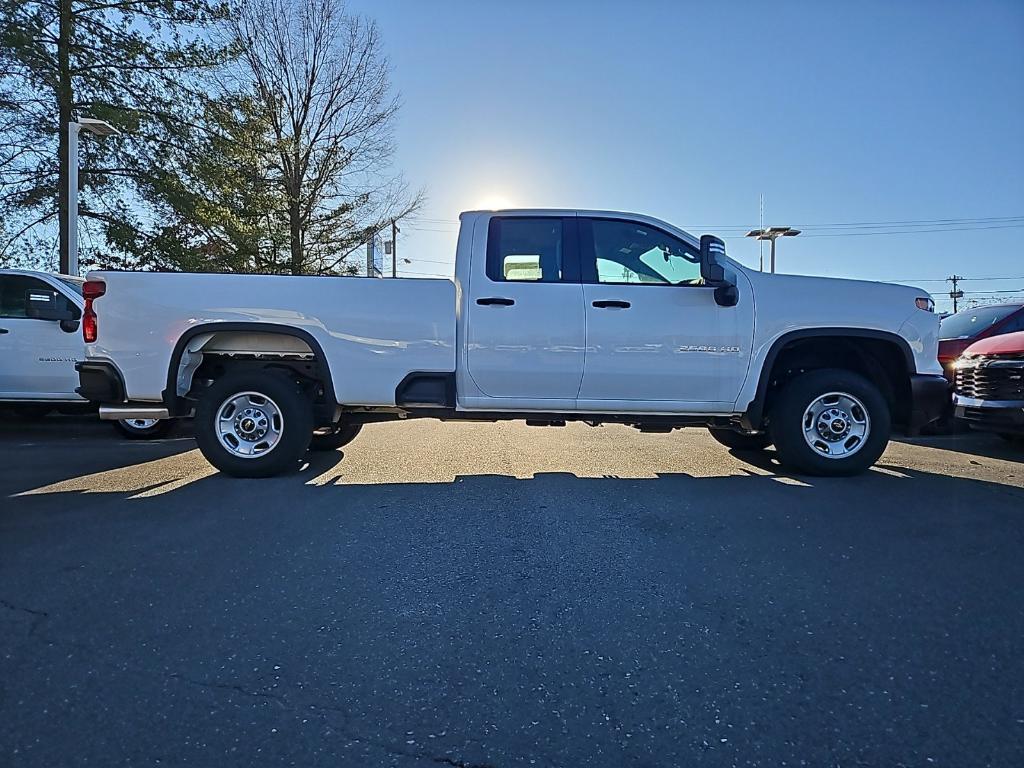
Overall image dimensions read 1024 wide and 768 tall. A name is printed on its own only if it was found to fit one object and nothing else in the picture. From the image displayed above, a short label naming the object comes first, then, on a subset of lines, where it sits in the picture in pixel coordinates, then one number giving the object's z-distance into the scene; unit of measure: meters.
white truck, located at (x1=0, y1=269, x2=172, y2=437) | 8.13
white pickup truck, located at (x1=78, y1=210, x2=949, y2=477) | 5.40
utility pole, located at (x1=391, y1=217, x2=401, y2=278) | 21.59
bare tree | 18.61
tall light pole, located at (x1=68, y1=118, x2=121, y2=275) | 11.62
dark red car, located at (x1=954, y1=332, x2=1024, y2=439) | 6.77
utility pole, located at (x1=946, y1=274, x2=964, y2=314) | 67.12
